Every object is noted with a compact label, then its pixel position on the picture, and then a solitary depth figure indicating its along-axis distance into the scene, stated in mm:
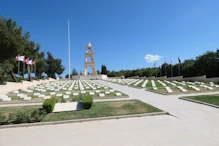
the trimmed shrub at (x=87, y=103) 8797
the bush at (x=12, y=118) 6969
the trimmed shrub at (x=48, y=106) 8078
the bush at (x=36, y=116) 7039
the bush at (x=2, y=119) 6781
